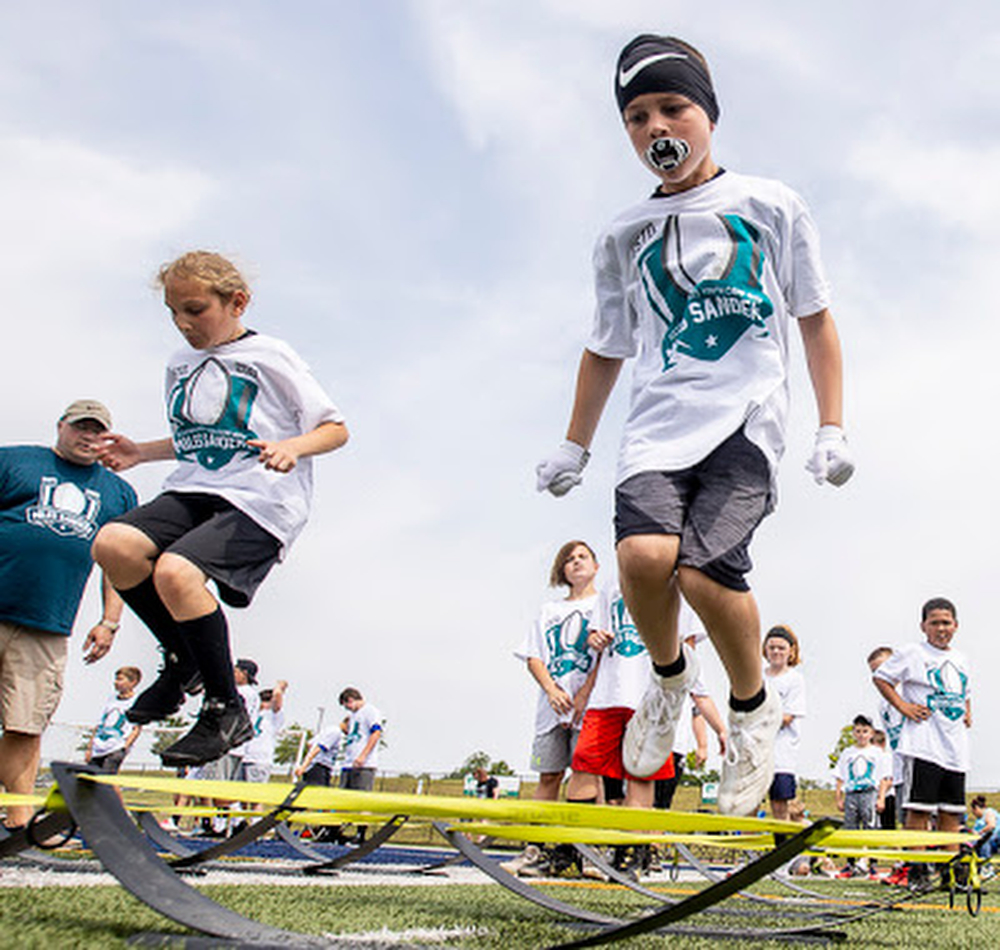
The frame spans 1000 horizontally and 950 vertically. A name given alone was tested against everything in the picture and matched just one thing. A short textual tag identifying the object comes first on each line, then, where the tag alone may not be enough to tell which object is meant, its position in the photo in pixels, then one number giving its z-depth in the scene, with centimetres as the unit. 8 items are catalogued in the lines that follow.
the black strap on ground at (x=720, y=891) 181
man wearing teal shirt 489
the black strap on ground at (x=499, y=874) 304
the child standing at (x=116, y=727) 1280
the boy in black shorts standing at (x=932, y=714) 746
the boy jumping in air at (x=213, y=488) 334
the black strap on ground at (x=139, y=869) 188
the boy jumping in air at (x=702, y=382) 286
